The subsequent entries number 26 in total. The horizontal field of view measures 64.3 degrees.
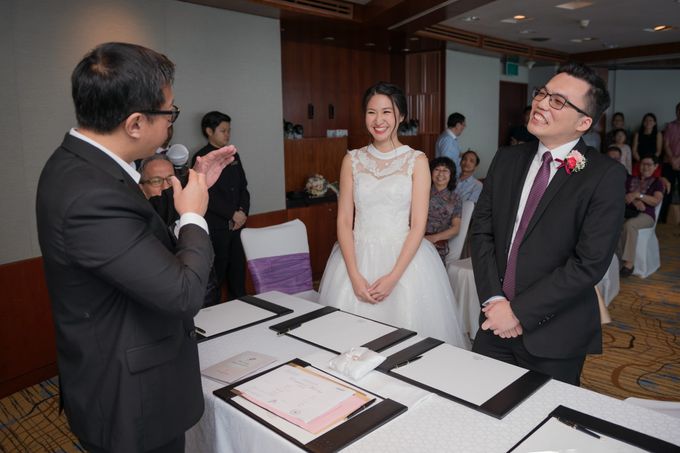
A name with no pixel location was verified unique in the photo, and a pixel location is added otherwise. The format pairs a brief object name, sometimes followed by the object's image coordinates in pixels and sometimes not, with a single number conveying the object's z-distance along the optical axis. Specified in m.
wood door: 10.09
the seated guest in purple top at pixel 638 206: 5.55
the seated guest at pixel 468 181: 5.34
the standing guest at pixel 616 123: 9.87
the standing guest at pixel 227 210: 4.39
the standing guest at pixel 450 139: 6.62
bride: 2.64
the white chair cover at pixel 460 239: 4.12
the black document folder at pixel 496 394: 1.40
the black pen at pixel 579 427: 1.28
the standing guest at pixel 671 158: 8.89
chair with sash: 3.10
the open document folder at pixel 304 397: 1.36
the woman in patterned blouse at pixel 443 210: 4.01
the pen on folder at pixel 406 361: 1.66
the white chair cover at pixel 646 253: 5.60
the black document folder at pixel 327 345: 1.82
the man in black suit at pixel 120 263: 1.11
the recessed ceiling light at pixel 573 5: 5.73
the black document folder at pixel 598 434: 1.23
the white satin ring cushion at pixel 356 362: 1.59
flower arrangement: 5.78
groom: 1.80
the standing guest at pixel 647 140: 9.27
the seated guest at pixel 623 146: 8.39
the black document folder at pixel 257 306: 2.01
